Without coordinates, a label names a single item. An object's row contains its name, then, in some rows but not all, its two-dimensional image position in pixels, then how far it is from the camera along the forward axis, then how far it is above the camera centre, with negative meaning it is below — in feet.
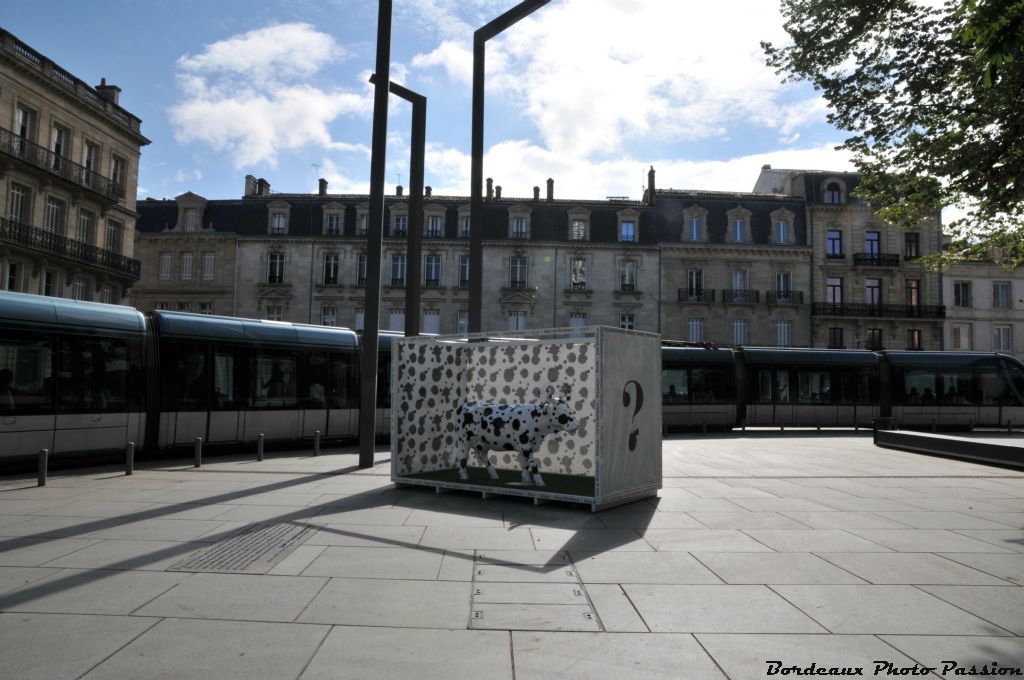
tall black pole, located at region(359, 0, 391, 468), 44.11 +9.13
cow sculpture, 31.50 -1.86
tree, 39.42 +17.98
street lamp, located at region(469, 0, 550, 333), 42.52 +13.62
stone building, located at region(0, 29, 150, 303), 89.97 +28.49
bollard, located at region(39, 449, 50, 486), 34.27 -4.47
